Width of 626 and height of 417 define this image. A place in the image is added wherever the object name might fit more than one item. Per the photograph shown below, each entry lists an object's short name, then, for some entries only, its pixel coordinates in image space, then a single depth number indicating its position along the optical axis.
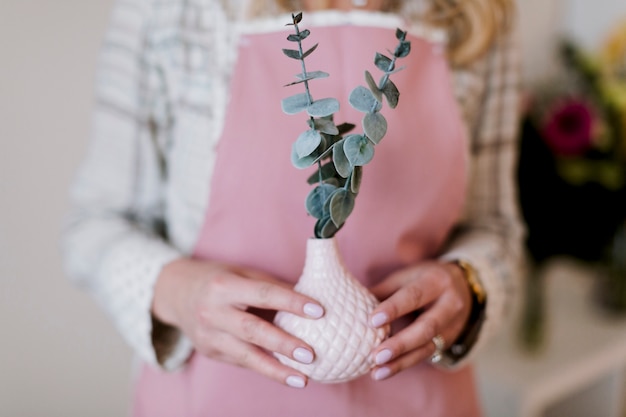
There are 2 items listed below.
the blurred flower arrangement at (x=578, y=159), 1.40
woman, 0.63
